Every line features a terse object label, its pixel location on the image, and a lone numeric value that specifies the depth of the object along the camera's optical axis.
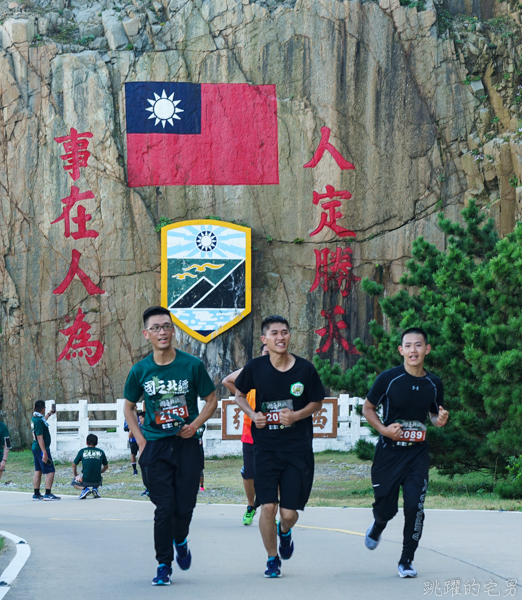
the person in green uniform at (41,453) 24.20
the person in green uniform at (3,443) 21.37
